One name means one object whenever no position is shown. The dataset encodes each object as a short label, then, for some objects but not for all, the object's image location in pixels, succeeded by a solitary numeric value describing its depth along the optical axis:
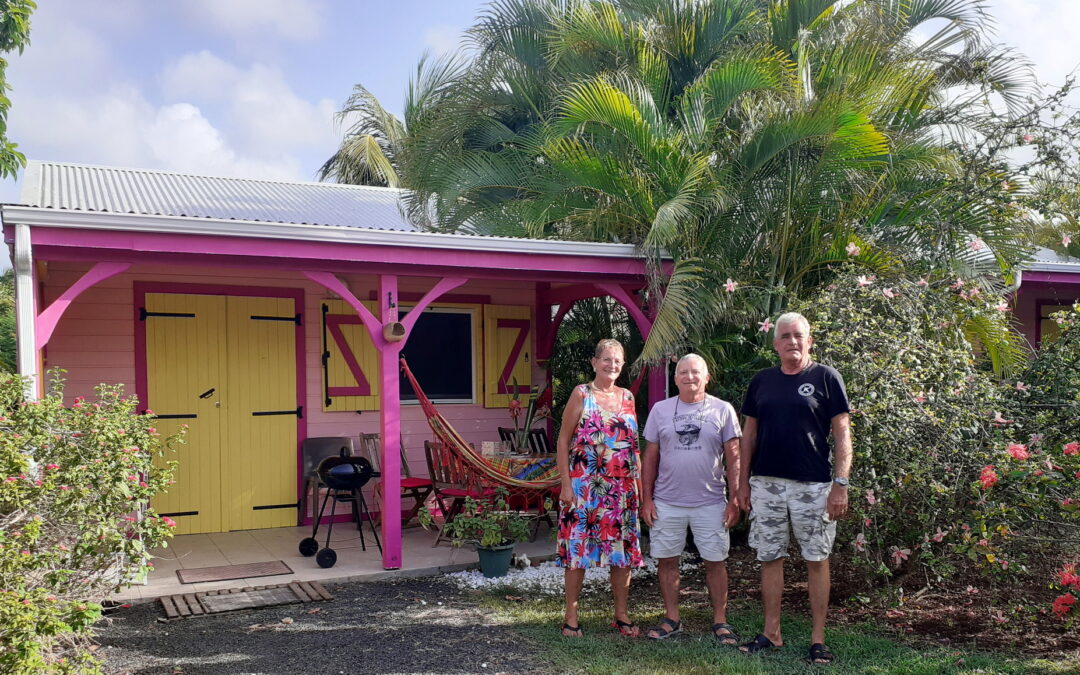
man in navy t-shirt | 3.54
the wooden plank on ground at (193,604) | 4.47
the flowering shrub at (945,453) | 3.56
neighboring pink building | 8.62
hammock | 5.42
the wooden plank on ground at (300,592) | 4.71
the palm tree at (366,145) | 16.39
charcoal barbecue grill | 5.36
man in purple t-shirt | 3.80
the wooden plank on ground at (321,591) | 4.74
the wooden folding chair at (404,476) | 6.50
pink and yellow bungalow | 4.80
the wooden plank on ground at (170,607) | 4.39
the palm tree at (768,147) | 5.56
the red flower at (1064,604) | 3.29
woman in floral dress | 3.94
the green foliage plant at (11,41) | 7.75
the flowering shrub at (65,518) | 2.64
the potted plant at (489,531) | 5.17
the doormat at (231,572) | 5.14
